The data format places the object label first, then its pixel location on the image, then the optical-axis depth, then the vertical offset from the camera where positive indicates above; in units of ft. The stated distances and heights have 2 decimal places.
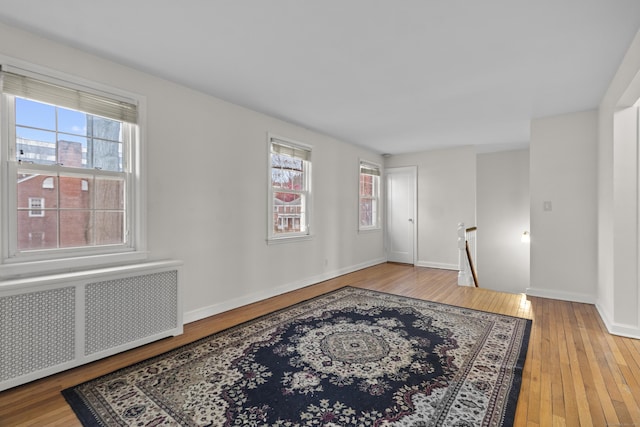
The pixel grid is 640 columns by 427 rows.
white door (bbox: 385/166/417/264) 21.81 -0.14
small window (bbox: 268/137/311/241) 14.16 +1.15
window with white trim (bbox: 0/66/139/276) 7.32 +1.13
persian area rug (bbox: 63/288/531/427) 5.85 -3.85
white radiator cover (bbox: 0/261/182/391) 6.74 -2.63
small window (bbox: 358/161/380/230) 20.74 +1.04
